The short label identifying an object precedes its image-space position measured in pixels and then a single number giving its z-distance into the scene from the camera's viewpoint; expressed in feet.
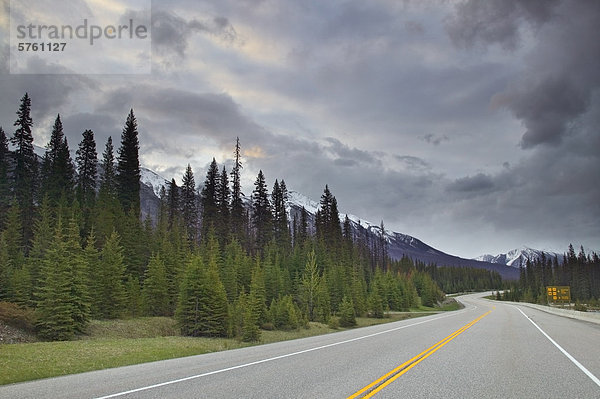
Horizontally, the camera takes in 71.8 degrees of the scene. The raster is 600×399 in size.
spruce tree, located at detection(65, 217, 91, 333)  93.97
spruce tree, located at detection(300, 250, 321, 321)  184.14
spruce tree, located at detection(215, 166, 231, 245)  235.40
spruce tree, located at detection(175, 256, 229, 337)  117.50
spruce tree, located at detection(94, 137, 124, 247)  163.94
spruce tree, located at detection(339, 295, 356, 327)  167.73
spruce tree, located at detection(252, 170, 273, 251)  260.17
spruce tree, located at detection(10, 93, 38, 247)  201.46
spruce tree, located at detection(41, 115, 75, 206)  202.69
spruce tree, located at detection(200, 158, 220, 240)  241.35
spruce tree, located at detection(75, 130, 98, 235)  228.22
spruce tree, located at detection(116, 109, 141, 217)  219.00
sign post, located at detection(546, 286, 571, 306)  255.91
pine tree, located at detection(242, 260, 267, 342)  111.86
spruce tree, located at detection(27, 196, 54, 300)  118.93
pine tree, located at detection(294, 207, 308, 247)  286.25
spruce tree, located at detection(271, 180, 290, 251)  275.20
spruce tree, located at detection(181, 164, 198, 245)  250.16
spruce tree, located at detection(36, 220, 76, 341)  88.63
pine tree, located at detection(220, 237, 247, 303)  167.22
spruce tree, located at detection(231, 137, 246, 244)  242.58
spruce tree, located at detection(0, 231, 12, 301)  103.96
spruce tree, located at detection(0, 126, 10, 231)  181.06
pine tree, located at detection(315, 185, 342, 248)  298.99
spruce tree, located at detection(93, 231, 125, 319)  118.62
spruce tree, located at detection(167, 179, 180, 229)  270.05
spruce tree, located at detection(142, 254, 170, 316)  139.85
